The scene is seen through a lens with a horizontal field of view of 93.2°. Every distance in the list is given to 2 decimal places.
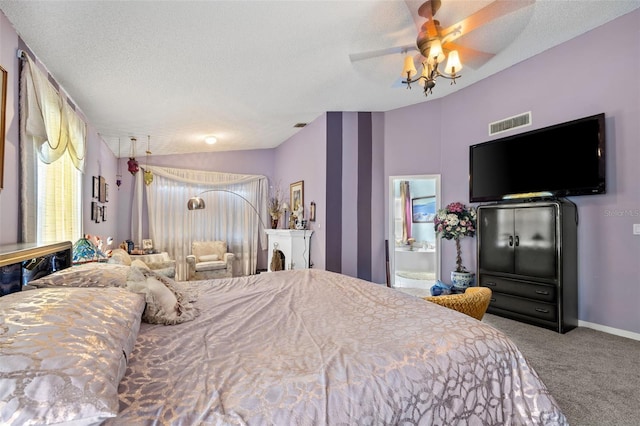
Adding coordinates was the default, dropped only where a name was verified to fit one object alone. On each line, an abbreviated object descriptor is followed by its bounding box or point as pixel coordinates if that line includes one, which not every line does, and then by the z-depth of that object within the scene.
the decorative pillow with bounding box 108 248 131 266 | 3.66
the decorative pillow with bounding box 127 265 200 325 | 1.50
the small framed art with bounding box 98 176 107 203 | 4.36
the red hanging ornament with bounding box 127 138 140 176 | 5.20
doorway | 5.91
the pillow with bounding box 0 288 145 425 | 0.65
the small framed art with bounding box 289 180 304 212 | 5.80
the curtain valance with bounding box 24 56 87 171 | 2.13
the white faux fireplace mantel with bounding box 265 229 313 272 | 5.42
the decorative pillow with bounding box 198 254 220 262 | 5.85
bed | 0.73
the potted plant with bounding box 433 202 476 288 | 4.11
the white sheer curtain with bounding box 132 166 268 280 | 5.99
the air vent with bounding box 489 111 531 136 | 3.72
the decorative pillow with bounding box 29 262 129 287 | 1.48
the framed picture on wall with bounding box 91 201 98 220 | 3.98
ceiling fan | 2.32
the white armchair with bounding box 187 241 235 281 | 5.51
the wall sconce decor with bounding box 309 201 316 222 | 5.36
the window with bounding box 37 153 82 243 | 2.61
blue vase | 4.08
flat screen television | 3.08
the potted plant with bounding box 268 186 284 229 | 6.18
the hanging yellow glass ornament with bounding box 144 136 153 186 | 5.37
